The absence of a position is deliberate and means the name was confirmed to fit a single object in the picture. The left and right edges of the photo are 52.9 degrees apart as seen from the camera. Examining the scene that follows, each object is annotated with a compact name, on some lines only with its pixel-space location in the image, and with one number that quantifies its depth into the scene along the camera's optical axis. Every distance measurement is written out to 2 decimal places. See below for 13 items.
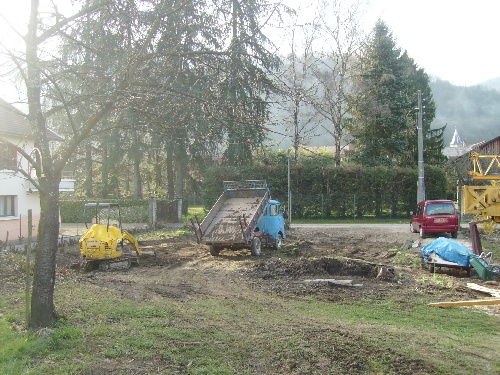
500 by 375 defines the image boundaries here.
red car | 23.45
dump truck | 18.17
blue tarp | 14.33
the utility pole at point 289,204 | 32.46
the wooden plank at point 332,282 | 12.52
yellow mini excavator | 15.23
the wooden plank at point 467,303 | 10.58
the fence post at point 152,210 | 31.31
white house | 21.95
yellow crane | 16.67
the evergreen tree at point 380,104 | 42.59
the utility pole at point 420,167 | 29.70
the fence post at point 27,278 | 7.49
